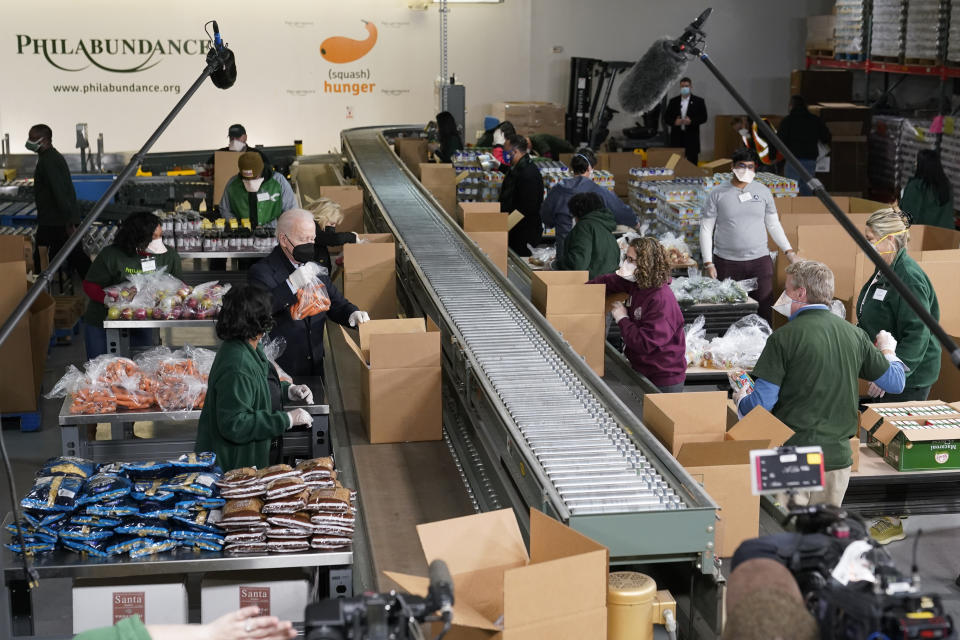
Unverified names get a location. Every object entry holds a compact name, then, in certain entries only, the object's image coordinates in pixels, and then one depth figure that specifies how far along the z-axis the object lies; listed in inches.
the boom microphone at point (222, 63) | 155.2
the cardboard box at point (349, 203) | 303.7
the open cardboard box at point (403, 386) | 162.9
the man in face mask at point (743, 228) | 284.2
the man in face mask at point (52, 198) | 363.6
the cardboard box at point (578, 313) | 197.2
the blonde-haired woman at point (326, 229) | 237.1
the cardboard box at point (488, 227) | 256.5
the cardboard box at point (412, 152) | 414.9
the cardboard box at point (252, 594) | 132.8
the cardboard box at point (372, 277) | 222.2
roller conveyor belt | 108.0
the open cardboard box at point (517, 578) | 96.3
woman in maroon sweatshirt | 196.1
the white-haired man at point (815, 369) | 162.2
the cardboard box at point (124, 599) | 130.9
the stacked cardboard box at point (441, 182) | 339.9
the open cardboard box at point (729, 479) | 125.9
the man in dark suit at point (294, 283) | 192.1
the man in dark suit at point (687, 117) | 630.5
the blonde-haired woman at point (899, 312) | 198.2
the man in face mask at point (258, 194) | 303.6
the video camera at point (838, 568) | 73.7
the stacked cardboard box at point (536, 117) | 648.4
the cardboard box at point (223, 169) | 390.0
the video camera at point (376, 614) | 80.4
